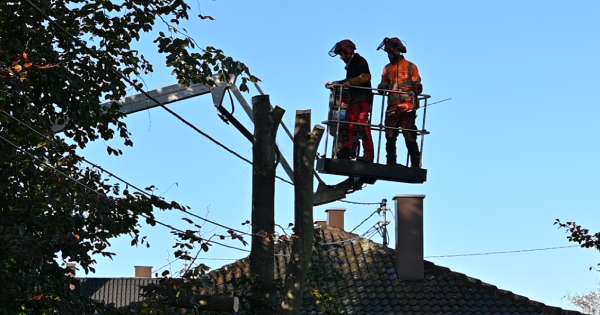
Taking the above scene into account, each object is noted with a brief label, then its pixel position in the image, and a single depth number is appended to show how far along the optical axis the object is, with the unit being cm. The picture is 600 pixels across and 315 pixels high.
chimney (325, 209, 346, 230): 3173
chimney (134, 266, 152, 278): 5856
